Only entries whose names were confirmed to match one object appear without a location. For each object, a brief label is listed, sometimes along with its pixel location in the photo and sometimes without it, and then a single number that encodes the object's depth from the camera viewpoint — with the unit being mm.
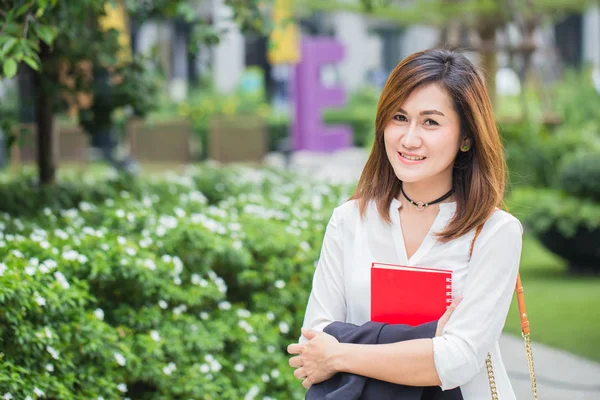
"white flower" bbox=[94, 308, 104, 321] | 3877
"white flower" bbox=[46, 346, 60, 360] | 3463
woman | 2225
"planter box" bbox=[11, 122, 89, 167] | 13892
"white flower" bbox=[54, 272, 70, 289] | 3666
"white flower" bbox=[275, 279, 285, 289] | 4680
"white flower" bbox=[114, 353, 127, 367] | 3770
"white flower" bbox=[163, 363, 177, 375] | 3980
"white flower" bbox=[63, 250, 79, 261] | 3900
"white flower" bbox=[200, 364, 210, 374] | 4141
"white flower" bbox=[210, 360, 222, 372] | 4180
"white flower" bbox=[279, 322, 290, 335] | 4605
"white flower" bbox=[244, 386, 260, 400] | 4259
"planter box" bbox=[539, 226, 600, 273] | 8836
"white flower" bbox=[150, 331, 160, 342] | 4016
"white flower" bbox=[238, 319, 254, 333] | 4453
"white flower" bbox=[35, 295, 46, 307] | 3412
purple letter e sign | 15070
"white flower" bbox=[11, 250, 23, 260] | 3742
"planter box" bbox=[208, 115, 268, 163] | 15148
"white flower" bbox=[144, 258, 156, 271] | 4113
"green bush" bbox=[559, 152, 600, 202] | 8969
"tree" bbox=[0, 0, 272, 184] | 3822
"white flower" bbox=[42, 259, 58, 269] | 3736
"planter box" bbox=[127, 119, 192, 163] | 14781
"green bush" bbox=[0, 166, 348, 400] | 3523
